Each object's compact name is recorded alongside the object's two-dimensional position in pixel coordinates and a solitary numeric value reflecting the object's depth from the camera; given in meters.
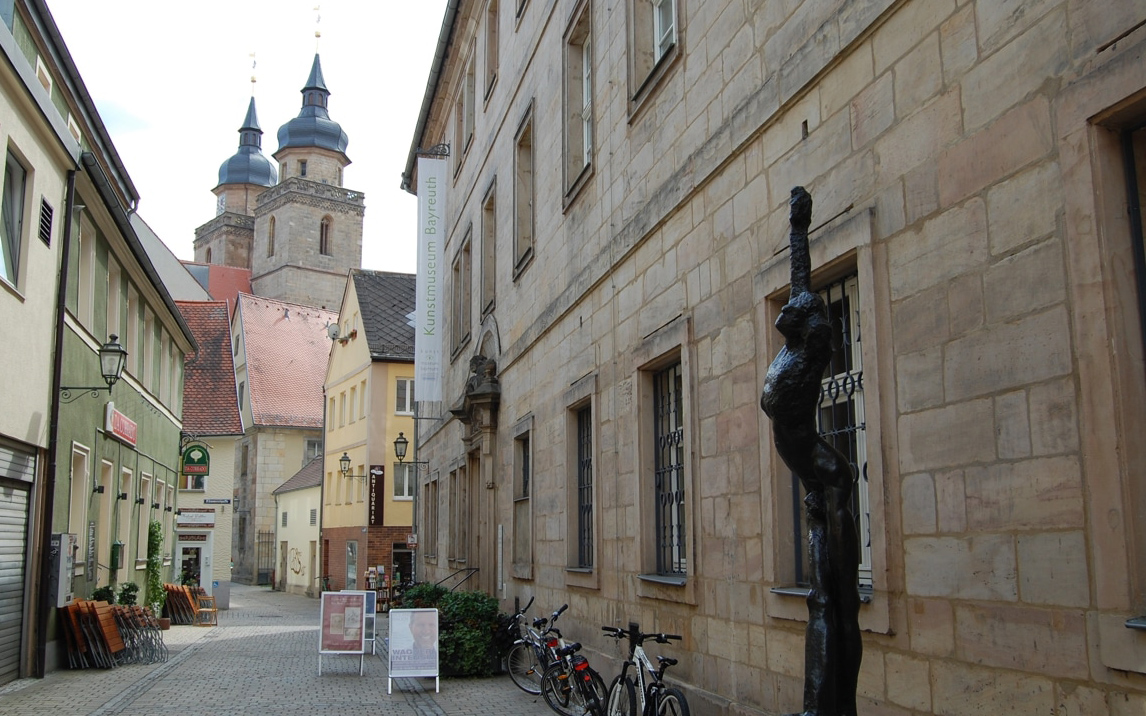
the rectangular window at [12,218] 12.39
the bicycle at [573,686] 9.45
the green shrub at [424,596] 16.50
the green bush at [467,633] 13.73
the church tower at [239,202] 94.12
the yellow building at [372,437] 37.09
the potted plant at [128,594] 18.45
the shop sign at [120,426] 17.52
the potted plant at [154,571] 22.39
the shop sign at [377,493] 36.84
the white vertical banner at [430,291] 23.31
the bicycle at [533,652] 11.42
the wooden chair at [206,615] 24.81
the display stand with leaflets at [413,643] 12.59
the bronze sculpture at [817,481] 3.79
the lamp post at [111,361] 15.07
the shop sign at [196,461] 27.50
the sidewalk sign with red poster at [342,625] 14.62
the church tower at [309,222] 83.44
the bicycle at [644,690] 7.73
